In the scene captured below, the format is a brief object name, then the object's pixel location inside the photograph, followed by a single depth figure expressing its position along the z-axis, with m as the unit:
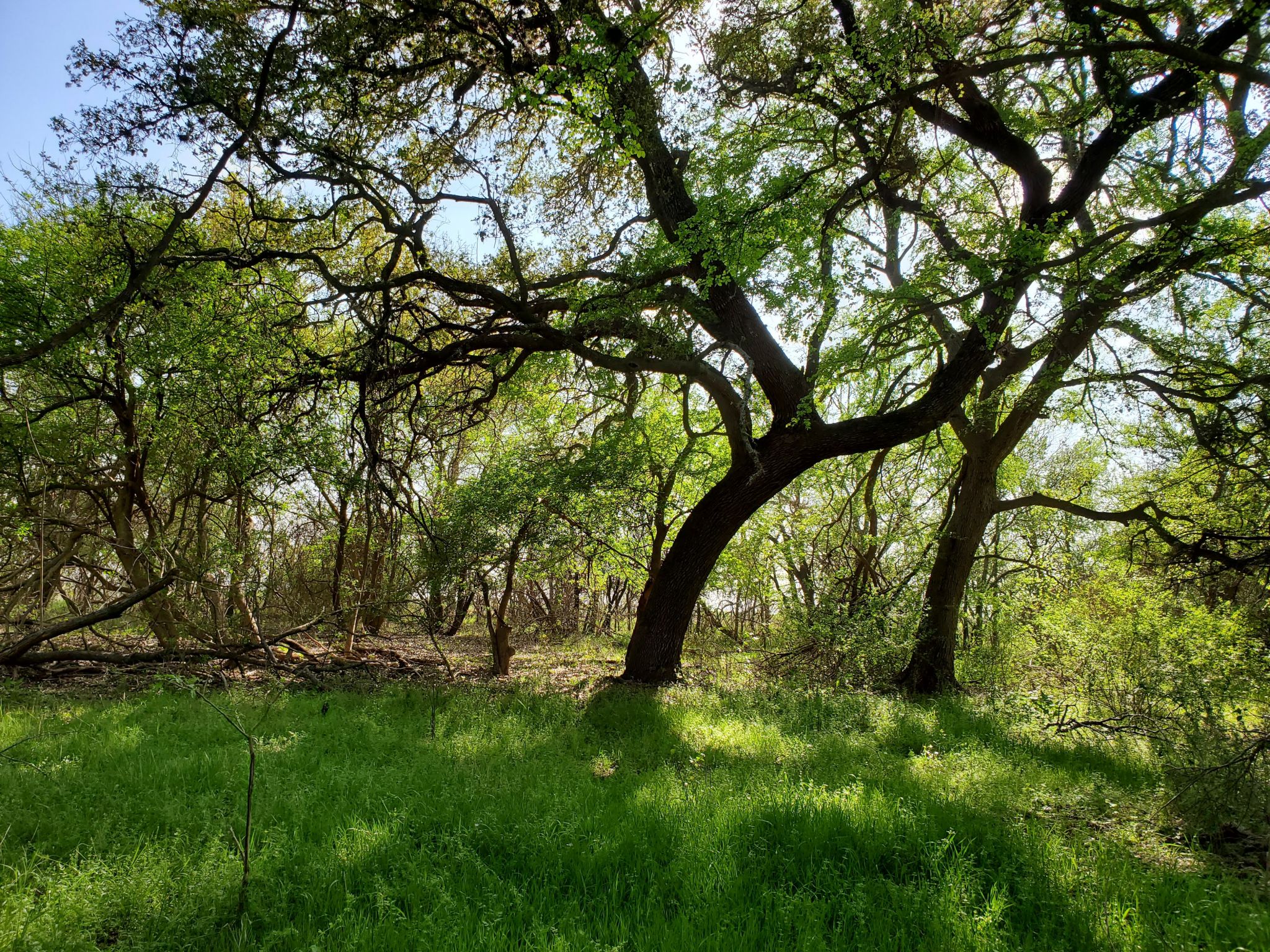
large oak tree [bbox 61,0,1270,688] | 4.79
